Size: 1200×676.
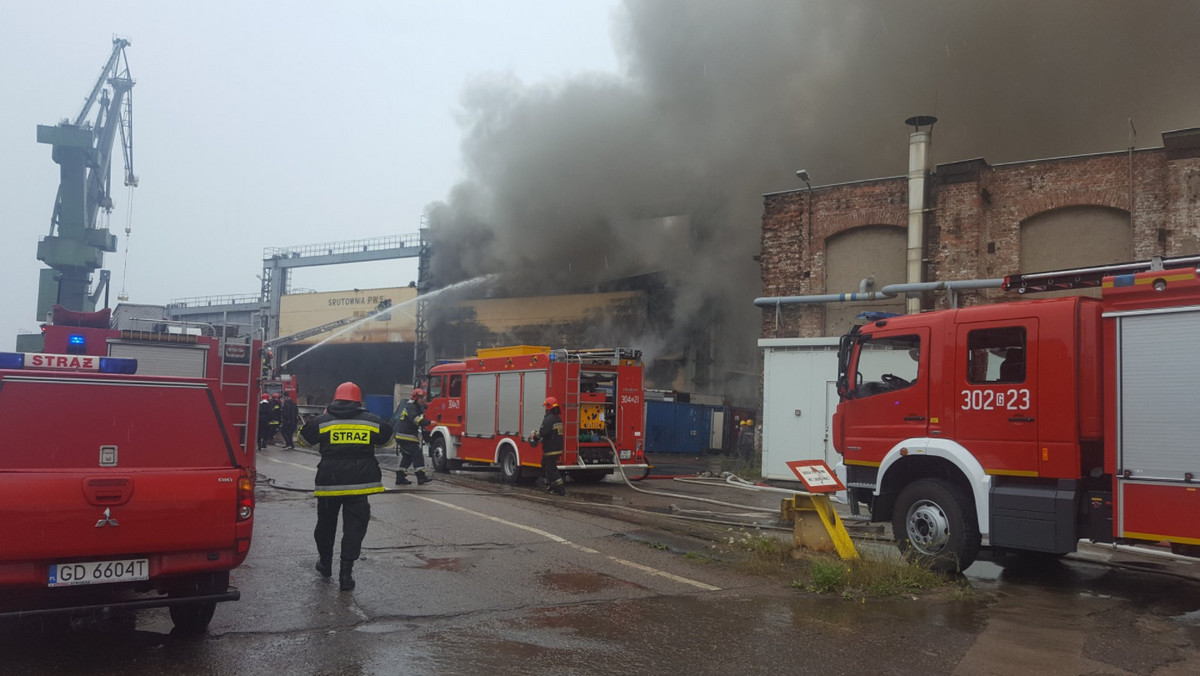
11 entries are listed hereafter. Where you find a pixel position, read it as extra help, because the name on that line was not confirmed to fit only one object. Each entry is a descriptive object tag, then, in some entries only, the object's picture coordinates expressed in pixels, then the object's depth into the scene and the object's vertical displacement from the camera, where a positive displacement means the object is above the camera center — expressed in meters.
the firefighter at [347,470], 5.86 -0.57
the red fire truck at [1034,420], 5.68 -0.09
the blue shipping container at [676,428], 24.66 -0.90
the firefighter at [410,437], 13.20 -0.74
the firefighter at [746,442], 20.19 -1.02
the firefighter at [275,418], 20.44 -0.79
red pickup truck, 3.92 -0.53
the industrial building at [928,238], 15.45 +3.37
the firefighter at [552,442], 12.41 -0.71
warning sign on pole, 7.03 -0.62
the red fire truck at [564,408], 13.44 -0.24
